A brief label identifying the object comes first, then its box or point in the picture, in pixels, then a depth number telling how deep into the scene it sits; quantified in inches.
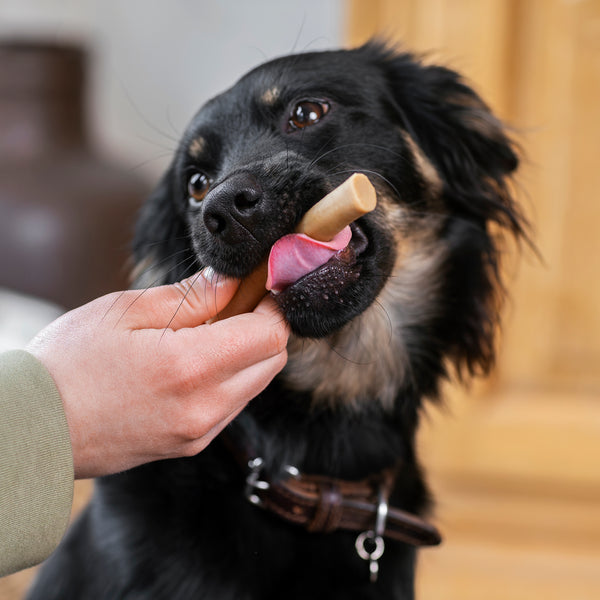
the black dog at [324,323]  35.4
